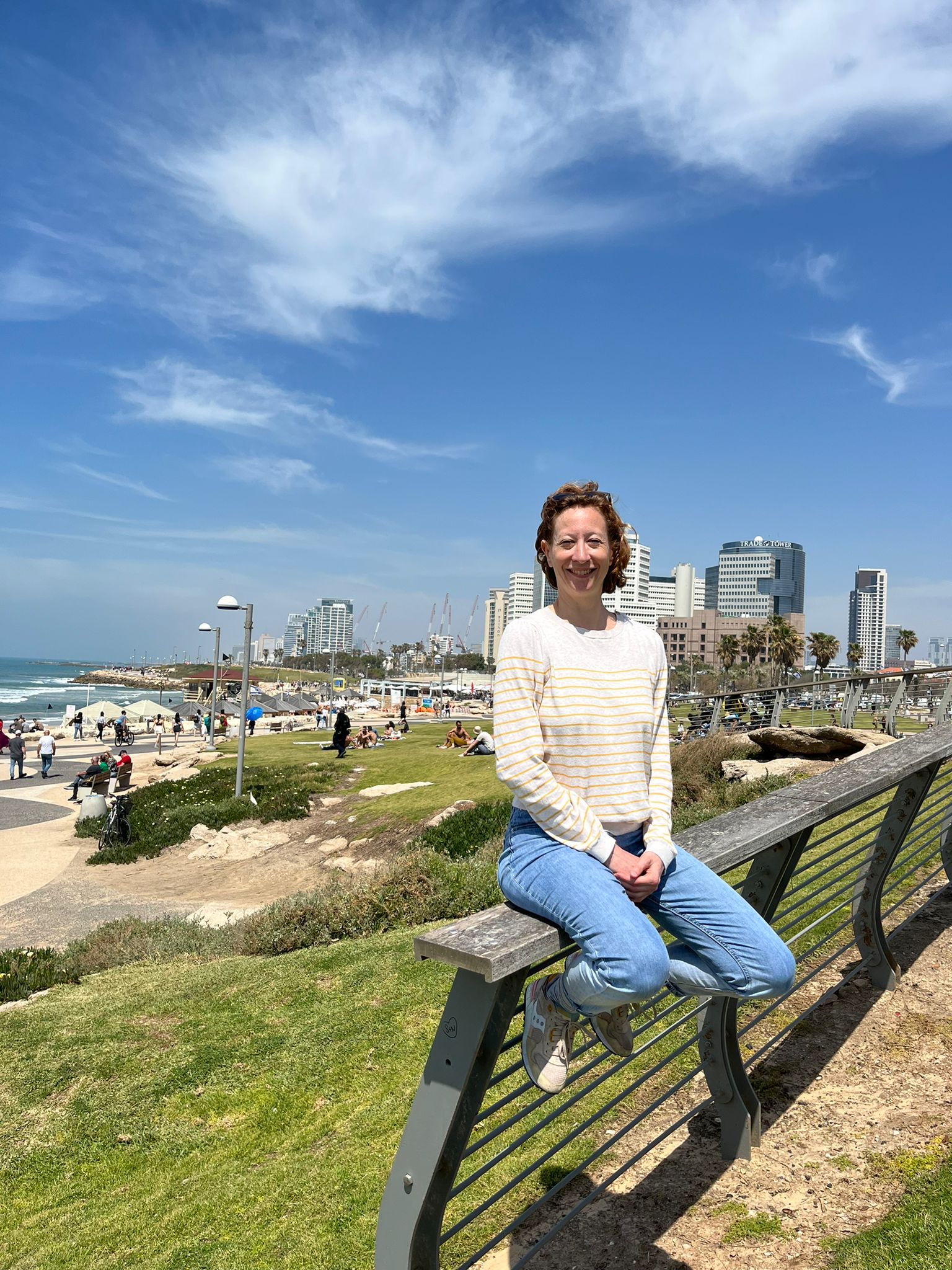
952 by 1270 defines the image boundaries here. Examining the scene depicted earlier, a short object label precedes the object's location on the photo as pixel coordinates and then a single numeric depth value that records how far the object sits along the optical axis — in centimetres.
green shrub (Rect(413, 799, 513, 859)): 1207
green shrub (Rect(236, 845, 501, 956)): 816
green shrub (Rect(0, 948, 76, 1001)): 770
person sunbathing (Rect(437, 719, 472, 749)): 2775
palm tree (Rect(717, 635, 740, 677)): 8875
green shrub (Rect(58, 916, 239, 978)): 858
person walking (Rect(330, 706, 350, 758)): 2623
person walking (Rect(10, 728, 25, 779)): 2891
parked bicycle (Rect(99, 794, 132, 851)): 1688
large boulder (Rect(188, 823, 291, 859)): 1571
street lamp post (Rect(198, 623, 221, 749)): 3153
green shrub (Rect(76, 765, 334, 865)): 1689
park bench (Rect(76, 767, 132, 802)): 2136
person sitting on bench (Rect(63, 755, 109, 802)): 2292
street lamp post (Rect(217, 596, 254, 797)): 1868
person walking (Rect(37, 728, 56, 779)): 2985
